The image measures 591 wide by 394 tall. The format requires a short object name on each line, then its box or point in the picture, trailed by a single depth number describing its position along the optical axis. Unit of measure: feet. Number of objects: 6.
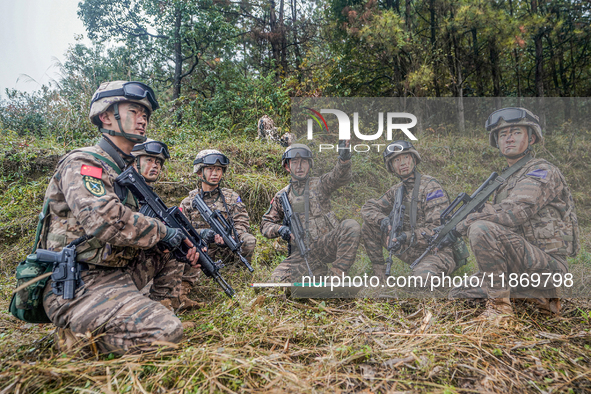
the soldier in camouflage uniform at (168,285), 11.78
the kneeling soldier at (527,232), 10.52
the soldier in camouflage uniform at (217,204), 16.21
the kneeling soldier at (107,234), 8.30
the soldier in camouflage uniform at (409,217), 11.63
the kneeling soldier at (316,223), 13.09
